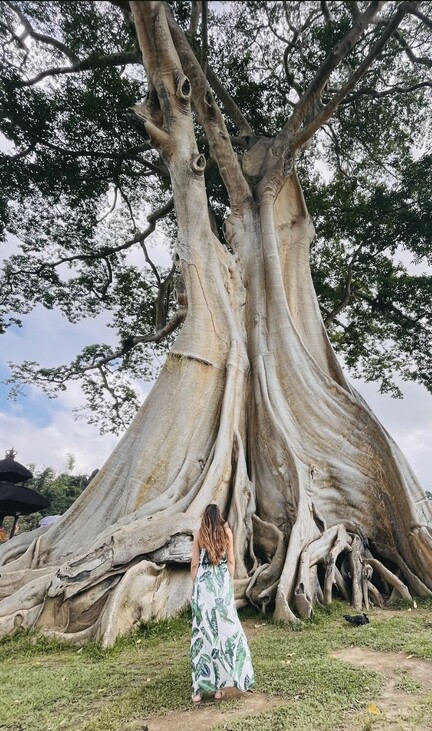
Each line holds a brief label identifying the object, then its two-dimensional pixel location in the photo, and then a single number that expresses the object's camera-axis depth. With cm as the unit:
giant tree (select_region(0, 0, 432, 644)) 382
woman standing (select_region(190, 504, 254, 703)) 231
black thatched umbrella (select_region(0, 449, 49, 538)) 832
